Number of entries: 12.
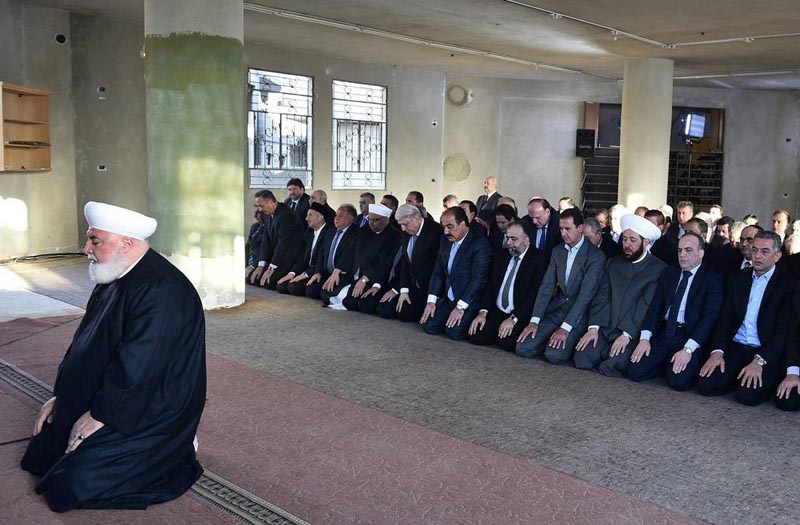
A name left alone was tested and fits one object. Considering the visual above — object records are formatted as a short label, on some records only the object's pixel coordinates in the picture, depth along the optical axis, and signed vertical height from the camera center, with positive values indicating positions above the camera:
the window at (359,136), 13.87 +0.73
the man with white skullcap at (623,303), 5.30 -0.85
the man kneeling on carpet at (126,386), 3.02 -0.87
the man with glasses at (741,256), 5.88 -0.60
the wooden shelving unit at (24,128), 9.53 +0.50
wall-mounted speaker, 16.88 +0.83
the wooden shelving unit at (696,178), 17.61 +0.12
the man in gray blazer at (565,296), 5.59 -0.85
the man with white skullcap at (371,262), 7.42 -0.84
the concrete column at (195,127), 6.97 +0.41
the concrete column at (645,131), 12.52 +0.85
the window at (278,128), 12.45 +0.76
